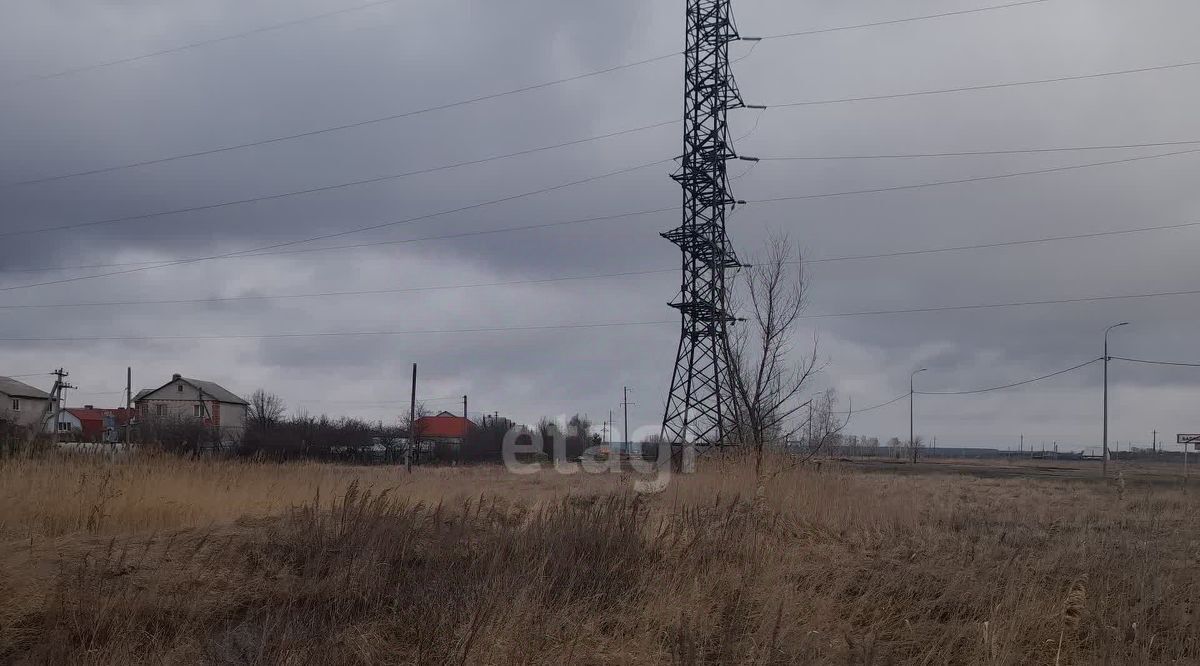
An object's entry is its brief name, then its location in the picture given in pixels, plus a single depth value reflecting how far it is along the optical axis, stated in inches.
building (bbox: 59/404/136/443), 2849.4
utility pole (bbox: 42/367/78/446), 2061.0
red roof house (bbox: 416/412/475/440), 3179.1
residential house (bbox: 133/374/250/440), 2711.6
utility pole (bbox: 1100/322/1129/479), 1442.7
